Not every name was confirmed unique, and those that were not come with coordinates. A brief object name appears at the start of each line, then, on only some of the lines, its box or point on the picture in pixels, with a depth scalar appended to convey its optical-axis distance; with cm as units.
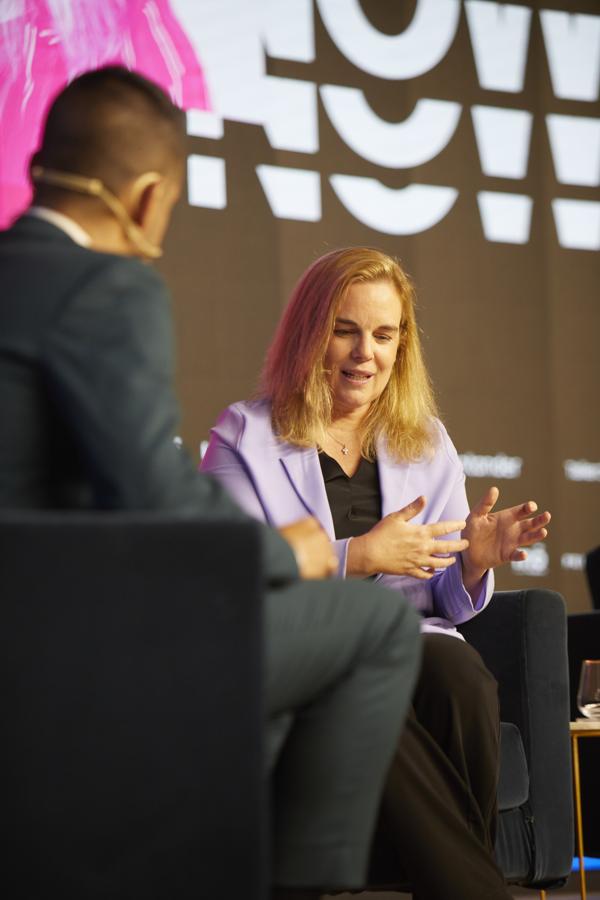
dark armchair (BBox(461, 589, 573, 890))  500
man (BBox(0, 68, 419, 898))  270
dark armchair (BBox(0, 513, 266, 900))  260
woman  450
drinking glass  572
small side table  537
